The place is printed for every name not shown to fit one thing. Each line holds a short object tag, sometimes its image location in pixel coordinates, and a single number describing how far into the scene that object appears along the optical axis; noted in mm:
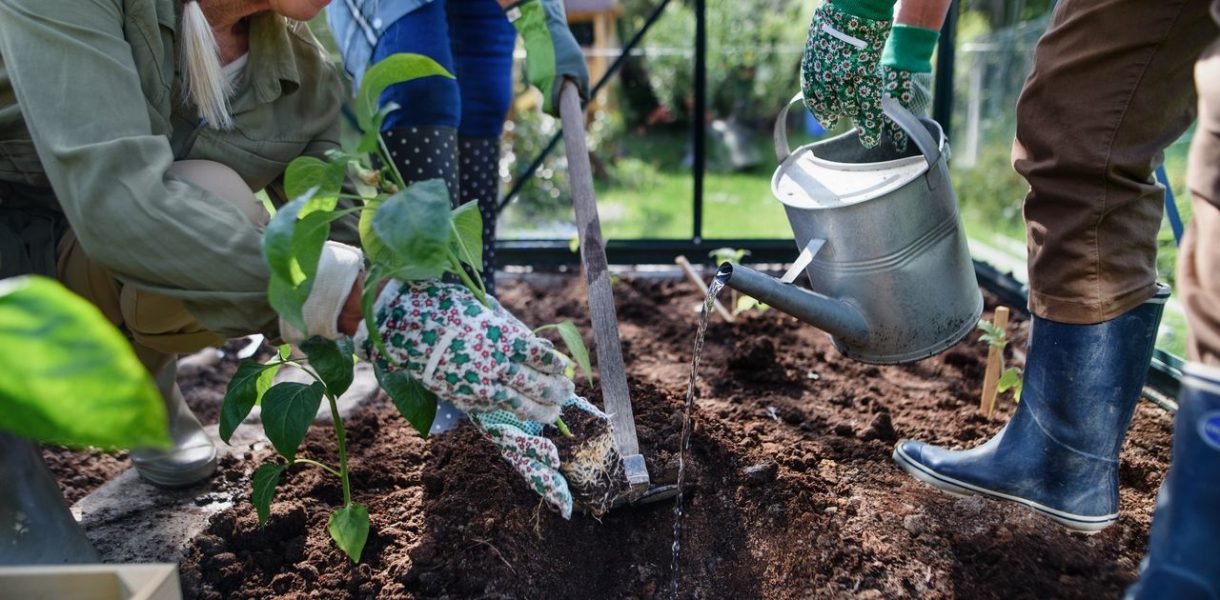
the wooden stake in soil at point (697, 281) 2463
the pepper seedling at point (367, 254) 1047
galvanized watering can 1530
